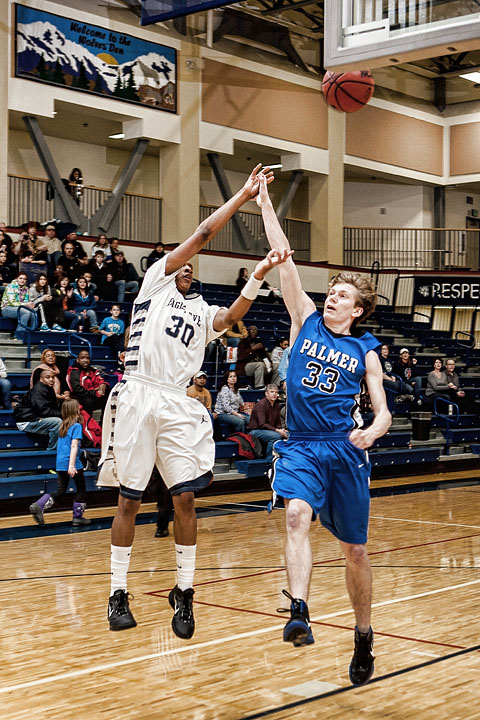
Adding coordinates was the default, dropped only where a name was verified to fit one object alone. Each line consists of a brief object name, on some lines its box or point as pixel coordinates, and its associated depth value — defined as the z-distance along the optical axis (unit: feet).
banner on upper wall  55.42
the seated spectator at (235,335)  51.03
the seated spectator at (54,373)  36.86
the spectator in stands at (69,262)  48.83
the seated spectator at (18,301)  43.37
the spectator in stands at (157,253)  57.21
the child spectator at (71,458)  30.50
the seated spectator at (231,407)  42.57
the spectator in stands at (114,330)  45.29
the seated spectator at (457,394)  56.34
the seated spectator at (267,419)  41.22
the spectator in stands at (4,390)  37.78
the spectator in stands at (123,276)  51.44
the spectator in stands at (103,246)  53.83
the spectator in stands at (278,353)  50.14
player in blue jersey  12.80
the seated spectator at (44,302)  43.83
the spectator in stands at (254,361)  48.32
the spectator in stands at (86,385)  37.70
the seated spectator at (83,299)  47.35
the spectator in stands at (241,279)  63.98
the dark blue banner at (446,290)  78.02
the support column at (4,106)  54.13
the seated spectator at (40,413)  36.01
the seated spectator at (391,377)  54.49
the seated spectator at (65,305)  45.08
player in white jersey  15.26
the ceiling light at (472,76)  77.30
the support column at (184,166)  64.49
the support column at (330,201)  74.69
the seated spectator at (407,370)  55.62
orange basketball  34.42
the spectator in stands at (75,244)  50.24
